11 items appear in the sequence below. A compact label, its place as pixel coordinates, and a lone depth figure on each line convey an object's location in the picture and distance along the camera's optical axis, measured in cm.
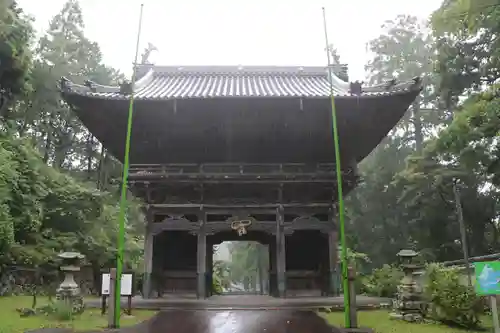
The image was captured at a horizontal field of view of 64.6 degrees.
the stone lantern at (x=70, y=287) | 1014
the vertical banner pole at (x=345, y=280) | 766
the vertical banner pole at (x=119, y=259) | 758
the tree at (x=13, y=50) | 1652
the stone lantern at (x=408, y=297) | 968
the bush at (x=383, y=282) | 1522
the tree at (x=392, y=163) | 2861
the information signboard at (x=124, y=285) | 912
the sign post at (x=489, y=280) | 546
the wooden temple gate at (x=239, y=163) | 1255
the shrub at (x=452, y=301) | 909
